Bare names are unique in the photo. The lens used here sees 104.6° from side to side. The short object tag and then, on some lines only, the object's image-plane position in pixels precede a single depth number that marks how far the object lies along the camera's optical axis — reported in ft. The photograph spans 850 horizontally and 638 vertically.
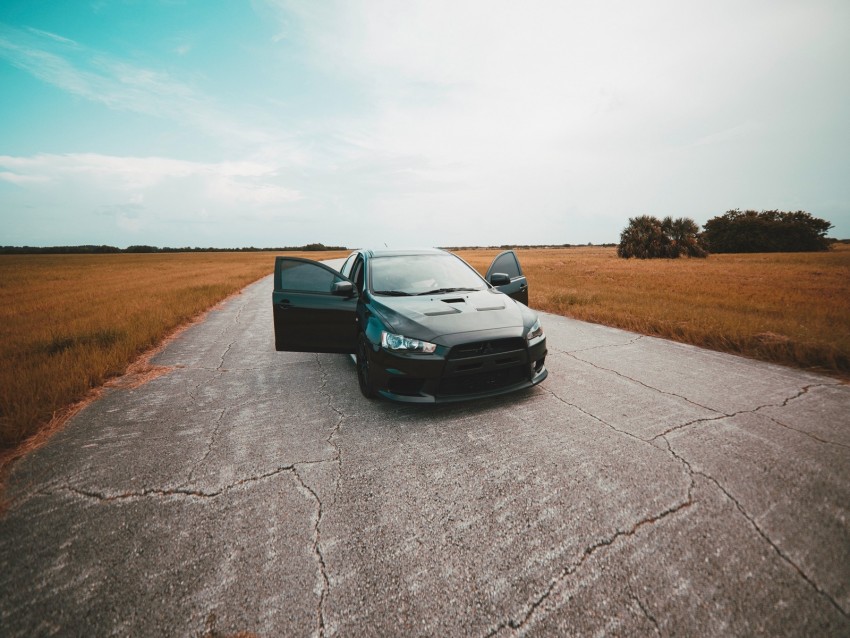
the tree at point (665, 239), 90.38
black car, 9.35
